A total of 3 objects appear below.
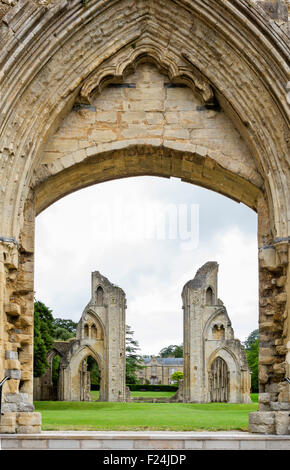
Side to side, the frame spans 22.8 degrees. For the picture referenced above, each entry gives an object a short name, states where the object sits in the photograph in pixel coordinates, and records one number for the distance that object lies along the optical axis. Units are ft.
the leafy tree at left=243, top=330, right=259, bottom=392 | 143.13
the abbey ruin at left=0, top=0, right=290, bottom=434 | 25.94
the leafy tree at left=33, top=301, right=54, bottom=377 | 90.00
